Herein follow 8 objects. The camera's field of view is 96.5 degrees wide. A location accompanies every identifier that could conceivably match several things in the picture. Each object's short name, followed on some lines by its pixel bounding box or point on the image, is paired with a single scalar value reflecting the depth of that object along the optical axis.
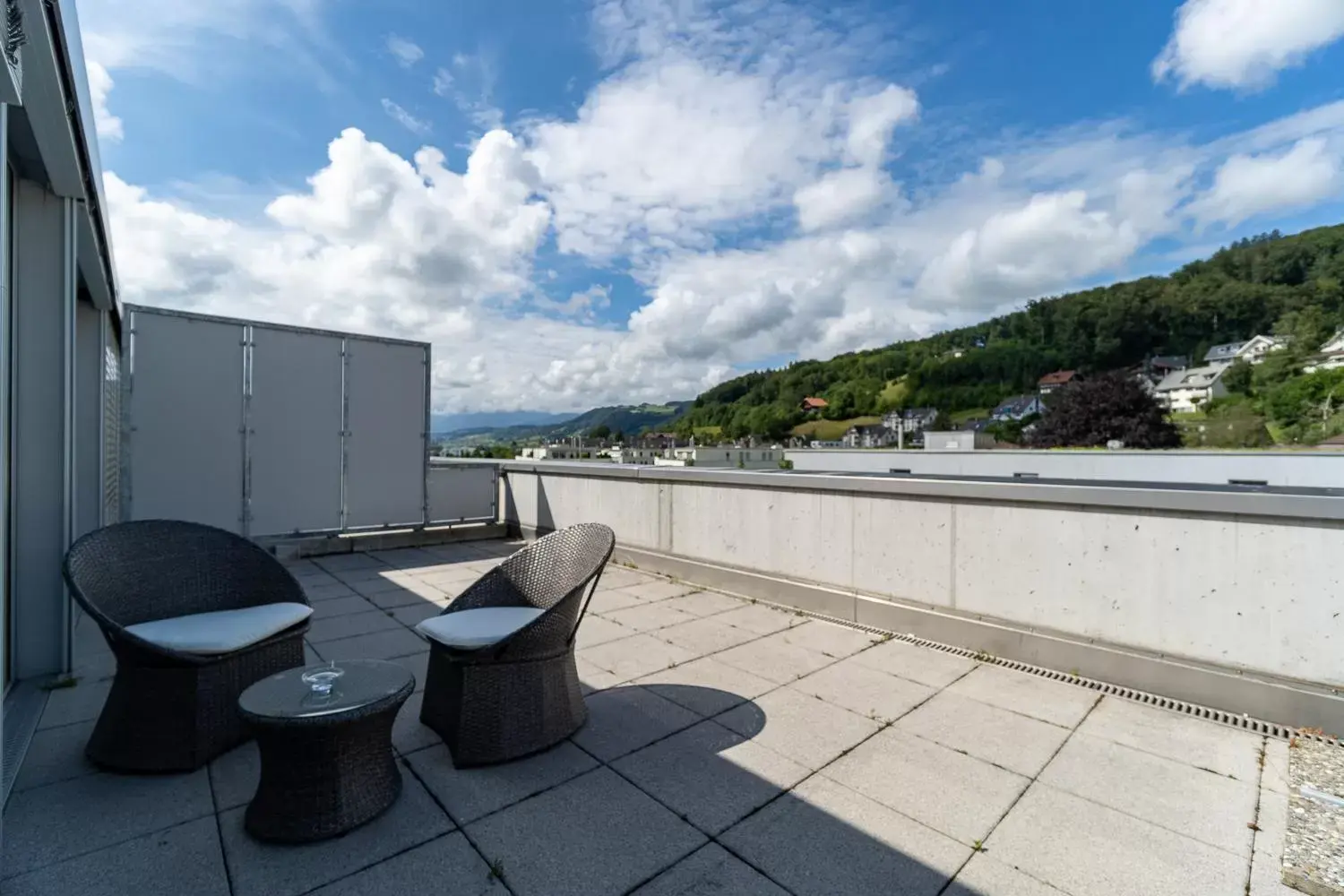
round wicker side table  1.88
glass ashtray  2.00
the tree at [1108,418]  27.89
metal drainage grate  2.69
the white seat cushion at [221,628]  2.36
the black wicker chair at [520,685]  2.41
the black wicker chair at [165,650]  2.31
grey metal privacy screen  5.79
